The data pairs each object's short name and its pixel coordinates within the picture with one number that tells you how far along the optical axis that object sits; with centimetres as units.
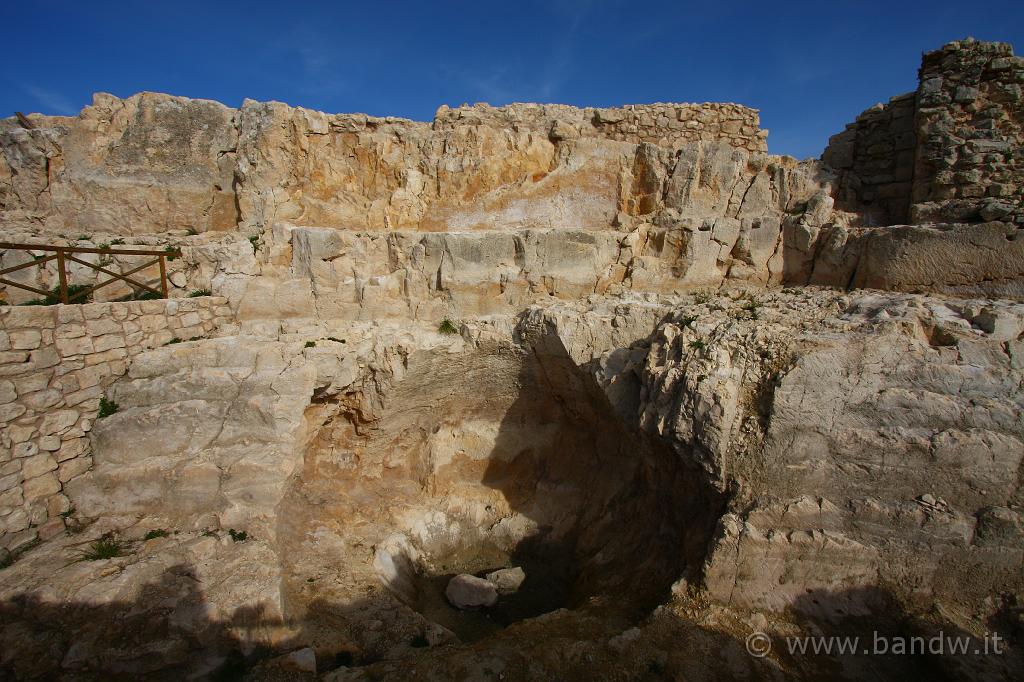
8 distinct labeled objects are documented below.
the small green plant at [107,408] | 587
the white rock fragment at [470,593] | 652
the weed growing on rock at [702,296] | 707
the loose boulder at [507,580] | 685
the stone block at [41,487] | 538
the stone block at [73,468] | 562
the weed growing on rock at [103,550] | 502
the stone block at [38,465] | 539
